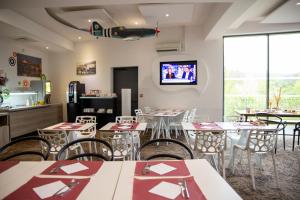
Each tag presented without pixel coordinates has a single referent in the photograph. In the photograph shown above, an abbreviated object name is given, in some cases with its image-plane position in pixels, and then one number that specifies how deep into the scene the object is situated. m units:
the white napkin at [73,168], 1.55
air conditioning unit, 6.16
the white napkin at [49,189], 1.20
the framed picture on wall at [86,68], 7.10
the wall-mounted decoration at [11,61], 5.74
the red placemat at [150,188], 1.16
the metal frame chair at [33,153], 1.99
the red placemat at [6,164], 1.60
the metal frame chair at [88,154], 1.87
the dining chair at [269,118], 4.35
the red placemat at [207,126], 3.24
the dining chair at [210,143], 2.80
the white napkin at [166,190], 1.18
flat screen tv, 6.19
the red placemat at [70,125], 3.49
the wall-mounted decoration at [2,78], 5.34
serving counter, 5.15
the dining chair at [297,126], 4.16
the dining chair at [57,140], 2.96
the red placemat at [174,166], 1.47
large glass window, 5.70
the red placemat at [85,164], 1.50
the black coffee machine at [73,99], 6.77
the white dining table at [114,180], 1.19
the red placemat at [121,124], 3.33
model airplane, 3.68
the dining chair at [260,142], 2.75
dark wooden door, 6.91
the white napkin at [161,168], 1.52
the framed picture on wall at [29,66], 6.11
